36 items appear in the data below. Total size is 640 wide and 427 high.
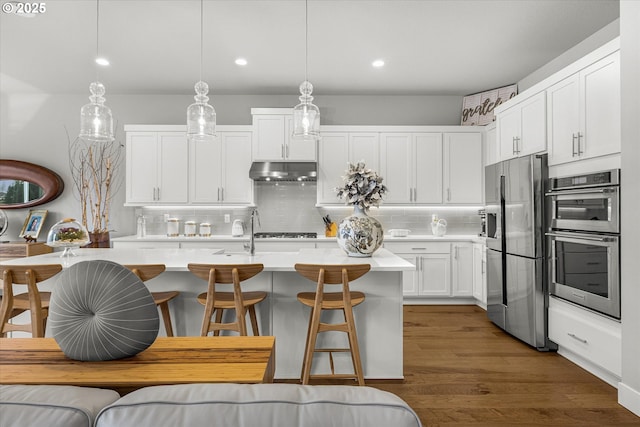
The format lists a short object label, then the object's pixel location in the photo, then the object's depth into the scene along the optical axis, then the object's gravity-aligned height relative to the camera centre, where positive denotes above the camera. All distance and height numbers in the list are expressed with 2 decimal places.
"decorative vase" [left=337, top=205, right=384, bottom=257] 2.68 -0.11
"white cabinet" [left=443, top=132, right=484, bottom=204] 5.01 +0.69
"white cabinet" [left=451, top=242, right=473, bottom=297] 4.82 -0.66
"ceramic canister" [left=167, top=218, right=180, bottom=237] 5.11 -0.11
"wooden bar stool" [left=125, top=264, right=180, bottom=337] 2.28 -0.51
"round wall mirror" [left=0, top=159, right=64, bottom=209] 5.14 +0.50
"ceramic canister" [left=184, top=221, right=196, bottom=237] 5.06 -0.13
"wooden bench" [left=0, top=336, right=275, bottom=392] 0.90 -0.40
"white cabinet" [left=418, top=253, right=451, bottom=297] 4.81 -0.73
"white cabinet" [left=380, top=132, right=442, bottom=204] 5.02 +0.73
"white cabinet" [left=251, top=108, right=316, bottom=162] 4.93 +1.10
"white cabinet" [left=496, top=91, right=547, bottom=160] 3.29 +0.90
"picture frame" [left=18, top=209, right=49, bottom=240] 5.10 -0.05
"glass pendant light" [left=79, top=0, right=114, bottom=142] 2.45 +0.68
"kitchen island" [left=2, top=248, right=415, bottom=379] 2.59 -0.66
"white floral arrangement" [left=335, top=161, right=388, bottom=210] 2.72 +0.24
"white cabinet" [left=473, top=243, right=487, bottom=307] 4.52 -0.69
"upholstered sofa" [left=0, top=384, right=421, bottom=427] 0.61 -0.32
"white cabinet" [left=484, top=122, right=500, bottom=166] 4.75 +1.00
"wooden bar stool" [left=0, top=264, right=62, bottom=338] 2.25 -0.44
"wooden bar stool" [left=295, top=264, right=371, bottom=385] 2.23 -0.53
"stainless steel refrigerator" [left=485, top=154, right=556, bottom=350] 3.21 -0.28
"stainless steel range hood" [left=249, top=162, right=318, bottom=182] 4.78 +0.65
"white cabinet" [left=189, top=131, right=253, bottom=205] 5.01 +0.68
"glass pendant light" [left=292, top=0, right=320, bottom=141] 2.57 +0.72
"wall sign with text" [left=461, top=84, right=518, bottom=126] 4.88 +1.61
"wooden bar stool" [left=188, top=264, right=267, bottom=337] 2.26 -0.40
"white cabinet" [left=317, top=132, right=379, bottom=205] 5.00 +0.91
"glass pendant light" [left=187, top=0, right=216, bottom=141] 2.55 +0.72
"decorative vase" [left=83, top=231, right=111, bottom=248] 4.59 -0.25
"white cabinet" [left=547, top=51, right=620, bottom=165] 2.54 +0.81
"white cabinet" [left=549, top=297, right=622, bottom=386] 2.47 -0.89
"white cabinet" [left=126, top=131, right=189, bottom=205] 5.01 +0.72
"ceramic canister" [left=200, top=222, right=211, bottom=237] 5.08 -0.15
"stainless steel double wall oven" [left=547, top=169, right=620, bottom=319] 2.48 -0.16
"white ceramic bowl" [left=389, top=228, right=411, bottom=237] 5.05 -0.19
